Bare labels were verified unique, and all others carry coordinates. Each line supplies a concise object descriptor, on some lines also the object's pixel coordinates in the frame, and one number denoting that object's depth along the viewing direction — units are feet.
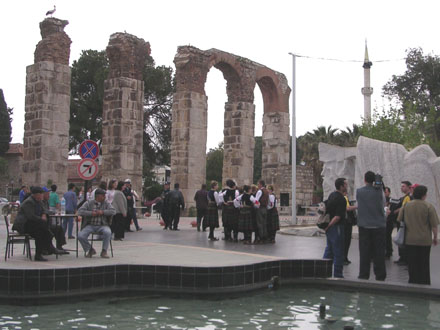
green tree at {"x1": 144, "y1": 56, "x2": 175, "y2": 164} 160.04
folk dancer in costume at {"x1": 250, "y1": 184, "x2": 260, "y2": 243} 46.14
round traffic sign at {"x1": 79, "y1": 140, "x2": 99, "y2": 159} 43.09
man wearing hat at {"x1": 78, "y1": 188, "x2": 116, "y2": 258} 31.71
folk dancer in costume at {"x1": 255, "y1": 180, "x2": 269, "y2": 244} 45.56
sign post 41.65
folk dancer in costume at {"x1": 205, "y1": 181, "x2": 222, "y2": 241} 49.37
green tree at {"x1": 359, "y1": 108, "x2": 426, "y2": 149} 110.52
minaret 204.73
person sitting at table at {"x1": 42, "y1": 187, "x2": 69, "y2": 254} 33.94
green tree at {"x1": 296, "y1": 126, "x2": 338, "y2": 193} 162.81
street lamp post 78.28
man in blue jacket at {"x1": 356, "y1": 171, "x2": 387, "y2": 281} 27.40
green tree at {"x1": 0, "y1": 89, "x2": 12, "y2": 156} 183.41
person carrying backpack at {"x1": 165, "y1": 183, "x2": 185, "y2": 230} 57.93
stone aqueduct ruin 74.54
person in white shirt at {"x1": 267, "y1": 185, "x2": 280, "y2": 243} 47.42
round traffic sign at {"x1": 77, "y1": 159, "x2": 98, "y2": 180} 41.57
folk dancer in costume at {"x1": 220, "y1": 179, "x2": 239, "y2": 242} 48.12
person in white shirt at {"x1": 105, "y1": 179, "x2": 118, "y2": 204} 45.03
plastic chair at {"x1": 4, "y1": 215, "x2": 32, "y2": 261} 29.53
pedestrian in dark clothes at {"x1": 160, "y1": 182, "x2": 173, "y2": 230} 59.26
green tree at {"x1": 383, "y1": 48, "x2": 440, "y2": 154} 148.66
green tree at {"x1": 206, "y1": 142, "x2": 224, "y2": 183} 228.67
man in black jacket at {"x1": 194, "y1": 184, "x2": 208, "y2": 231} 54.80
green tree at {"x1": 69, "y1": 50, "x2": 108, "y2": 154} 150.20
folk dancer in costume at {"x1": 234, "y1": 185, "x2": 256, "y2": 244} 45.75
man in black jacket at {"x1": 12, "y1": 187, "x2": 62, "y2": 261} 29.43
